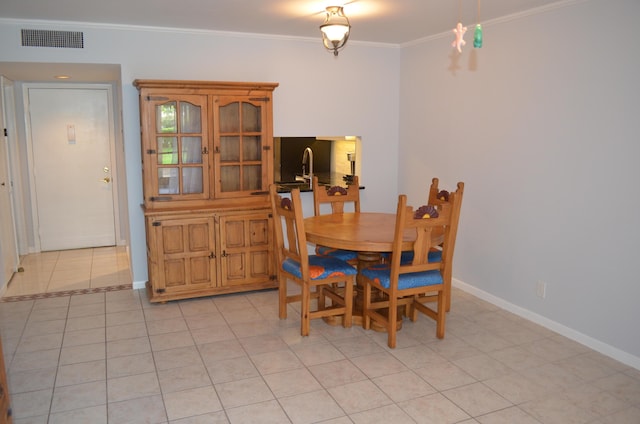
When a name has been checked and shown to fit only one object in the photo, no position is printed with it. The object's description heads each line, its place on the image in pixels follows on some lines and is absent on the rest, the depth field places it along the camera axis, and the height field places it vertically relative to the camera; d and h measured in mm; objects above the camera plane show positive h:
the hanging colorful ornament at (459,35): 2673 +585
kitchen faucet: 5644 -143
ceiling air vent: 4242 +881
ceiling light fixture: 3438 +783
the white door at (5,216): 5000 -753
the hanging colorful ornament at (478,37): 2549 +546
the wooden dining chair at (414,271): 3338 -876
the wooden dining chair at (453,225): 3469 -532
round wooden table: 3459 -623
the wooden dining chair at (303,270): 3598 -893
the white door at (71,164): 6262 -244
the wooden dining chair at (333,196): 4570 -444
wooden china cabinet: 4348 -357
